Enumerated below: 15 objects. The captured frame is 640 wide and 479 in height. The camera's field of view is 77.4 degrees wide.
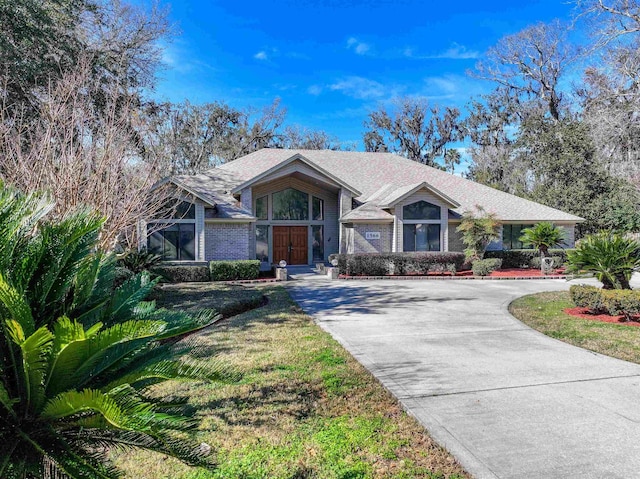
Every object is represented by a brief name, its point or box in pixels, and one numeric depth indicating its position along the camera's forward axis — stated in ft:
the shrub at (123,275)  33.99
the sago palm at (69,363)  5.53
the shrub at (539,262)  68.85
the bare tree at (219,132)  114.11
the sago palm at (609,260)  32.81
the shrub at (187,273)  53.67
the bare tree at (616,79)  52.75
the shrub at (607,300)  29.32
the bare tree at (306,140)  133.69
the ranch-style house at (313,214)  61.41
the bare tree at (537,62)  109.81
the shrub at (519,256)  69.92
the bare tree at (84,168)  27.58
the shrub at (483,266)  61.35
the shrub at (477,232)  63.98
